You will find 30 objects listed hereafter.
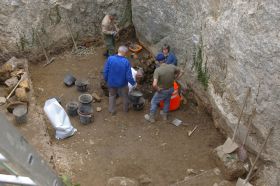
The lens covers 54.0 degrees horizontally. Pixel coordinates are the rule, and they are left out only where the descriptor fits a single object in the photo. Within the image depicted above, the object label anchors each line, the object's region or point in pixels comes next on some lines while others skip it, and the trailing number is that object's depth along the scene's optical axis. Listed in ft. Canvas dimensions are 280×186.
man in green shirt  17.68
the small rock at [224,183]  15.46
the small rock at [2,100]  19.34
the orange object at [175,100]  19.51
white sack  18.19
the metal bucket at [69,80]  21.33
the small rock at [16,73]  20.81
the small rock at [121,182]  15.86
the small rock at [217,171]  15.99
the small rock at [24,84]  19.94
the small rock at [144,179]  16.22
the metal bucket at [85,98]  19.18
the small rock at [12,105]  18.73
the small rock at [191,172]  16.75
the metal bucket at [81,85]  20.86
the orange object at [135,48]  23.47
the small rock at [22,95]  19.18
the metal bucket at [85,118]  18.92
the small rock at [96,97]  20.42
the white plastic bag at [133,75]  20.08
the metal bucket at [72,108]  19.41
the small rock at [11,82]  20.06
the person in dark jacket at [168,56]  19.41
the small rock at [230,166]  15.63
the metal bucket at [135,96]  19.58
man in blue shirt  17.98
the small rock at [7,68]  20.93
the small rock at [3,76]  20.76
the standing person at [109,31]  21.80
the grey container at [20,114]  18.01
